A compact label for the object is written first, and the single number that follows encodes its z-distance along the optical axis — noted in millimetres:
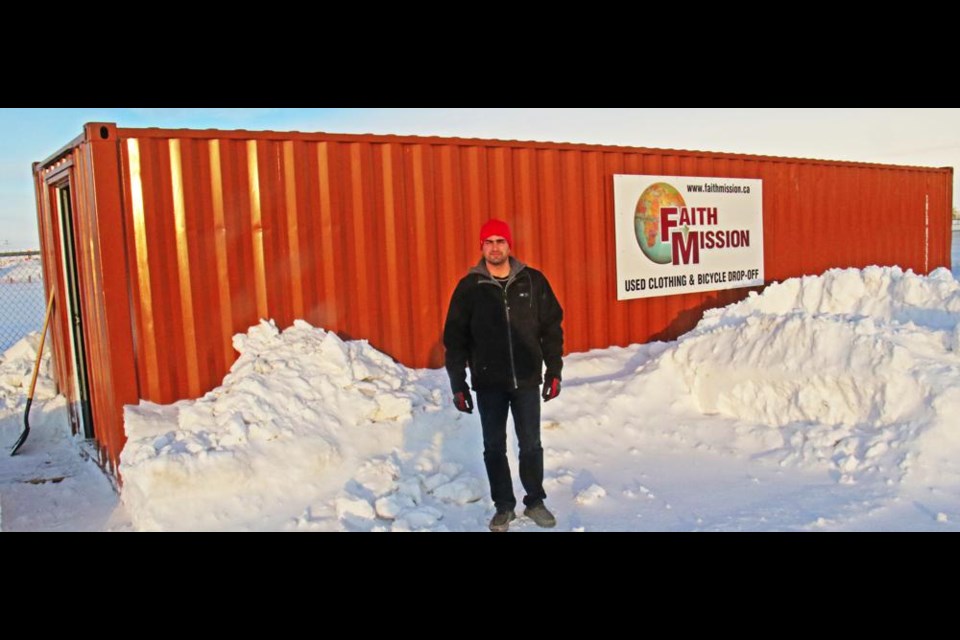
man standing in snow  4344
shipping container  5828
